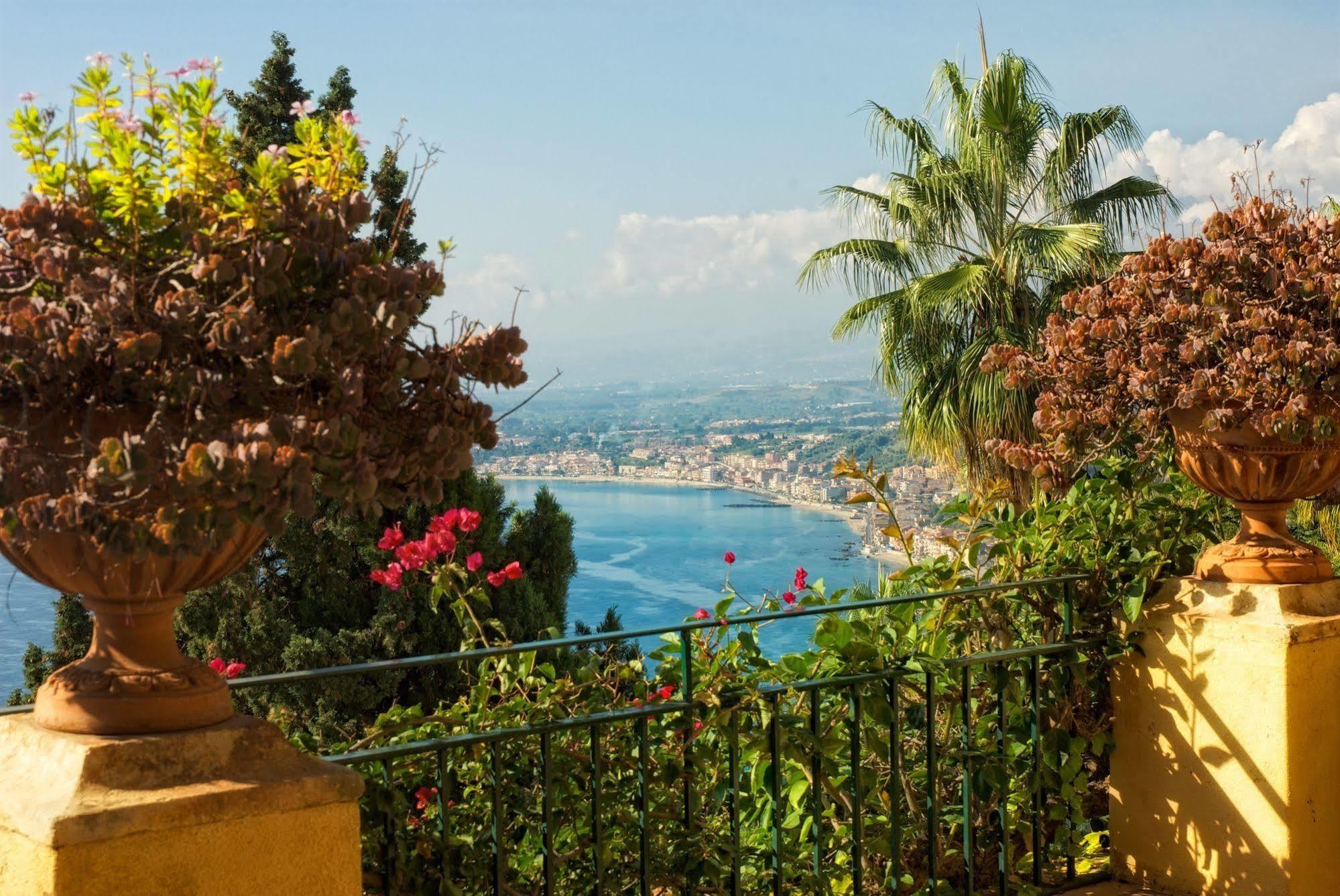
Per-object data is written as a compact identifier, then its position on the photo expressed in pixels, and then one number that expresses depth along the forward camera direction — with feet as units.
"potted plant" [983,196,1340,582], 7.82
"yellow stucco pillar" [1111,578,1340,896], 8.34
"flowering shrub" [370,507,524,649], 9.14
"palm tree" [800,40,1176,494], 49.29
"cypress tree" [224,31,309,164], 37.47
